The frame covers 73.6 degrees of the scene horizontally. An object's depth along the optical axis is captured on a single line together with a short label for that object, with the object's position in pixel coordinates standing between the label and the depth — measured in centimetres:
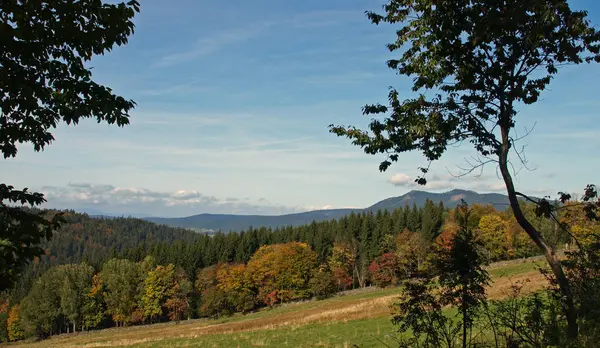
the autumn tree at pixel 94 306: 8419
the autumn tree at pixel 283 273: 7894
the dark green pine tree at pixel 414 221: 9712
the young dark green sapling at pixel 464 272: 703
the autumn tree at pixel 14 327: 8773
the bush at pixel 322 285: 7469
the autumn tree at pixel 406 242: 7318
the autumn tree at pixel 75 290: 8188
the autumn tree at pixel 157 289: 8281
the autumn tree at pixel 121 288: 8406
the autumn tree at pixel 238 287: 7600
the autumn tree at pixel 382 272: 7362
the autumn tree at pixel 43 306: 8100
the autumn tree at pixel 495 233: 7869
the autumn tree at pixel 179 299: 8400
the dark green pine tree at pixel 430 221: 8994
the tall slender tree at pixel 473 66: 797
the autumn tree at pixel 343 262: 8994
